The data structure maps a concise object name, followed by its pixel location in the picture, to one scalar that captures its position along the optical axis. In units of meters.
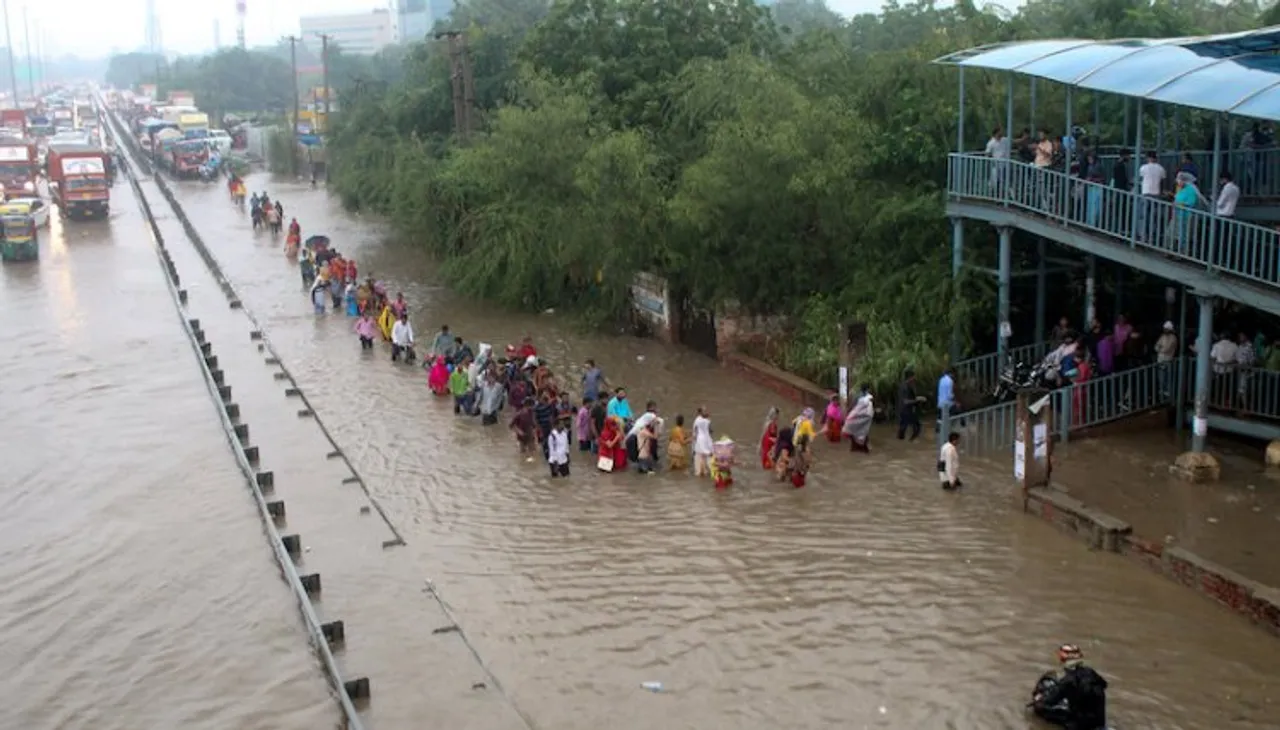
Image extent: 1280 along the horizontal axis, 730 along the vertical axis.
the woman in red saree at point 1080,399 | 18.23
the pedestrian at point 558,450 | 17.64
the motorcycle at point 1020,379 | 19.11
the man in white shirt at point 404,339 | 25.80
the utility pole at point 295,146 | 73.56
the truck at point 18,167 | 60.31
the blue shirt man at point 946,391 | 18.25
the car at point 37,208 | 46.88
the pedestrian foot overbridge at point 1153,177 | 15.93
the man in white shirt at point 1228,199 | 16.25
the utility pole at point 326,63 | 70.19
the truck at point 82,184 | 53.97
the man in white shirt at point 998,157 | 19.84
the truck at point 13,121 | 93.06
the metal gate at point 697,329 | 25.12
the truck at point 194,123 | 87.15
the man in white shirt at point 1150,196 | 17.11
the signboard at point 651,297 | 26.56
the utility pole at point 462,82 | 40.81
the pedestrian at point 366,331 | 27.11
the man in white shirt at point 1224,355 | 17.73
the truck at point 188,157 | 72.31
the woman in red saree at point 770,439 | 17.77
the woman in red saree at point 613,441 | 18.00
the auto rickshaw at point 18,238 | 42.44
